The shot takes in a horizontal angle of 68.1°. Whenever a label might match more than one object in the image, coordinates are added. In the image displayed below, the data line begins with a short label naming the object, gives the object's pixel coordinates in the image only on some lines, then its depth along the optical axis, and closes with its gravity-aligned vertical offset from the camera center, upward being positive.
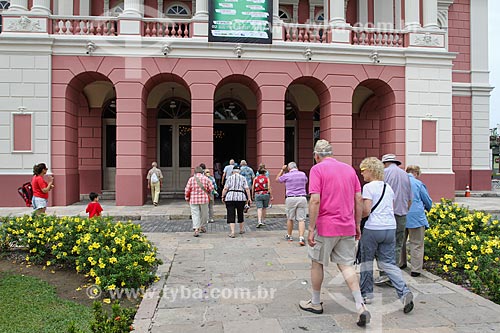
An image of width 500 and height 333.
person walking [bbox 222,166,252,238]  8.91 -0.74
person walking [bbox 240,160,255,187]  13.25 -0.20
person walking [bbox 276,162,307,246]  8.34 -0.72
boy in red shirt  7.63 -0.88
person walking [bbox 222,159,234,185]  13.22 -0.13
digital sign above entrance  14.31 +5.74
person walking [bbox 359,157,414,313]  4.54 -0.77
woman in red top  8.35 -0.54
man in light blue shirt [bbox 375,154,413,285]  5.50 -0.38
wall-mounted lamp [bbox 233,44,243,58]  14.77 +4.67
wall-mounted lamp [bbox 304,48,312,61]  15.09 +4.65
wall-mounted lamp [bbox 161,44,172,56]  14.46 +4.60
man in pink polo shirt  4.18 -0.61
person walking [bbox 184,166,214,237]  9.08 -0.73
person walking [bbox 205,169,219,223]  11.42 -1.42
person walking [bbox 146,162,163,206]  14.31 -0.63
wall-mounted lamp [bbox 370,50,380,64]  15.51 +4.66
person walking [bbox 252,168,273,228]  10.46 -0.75
